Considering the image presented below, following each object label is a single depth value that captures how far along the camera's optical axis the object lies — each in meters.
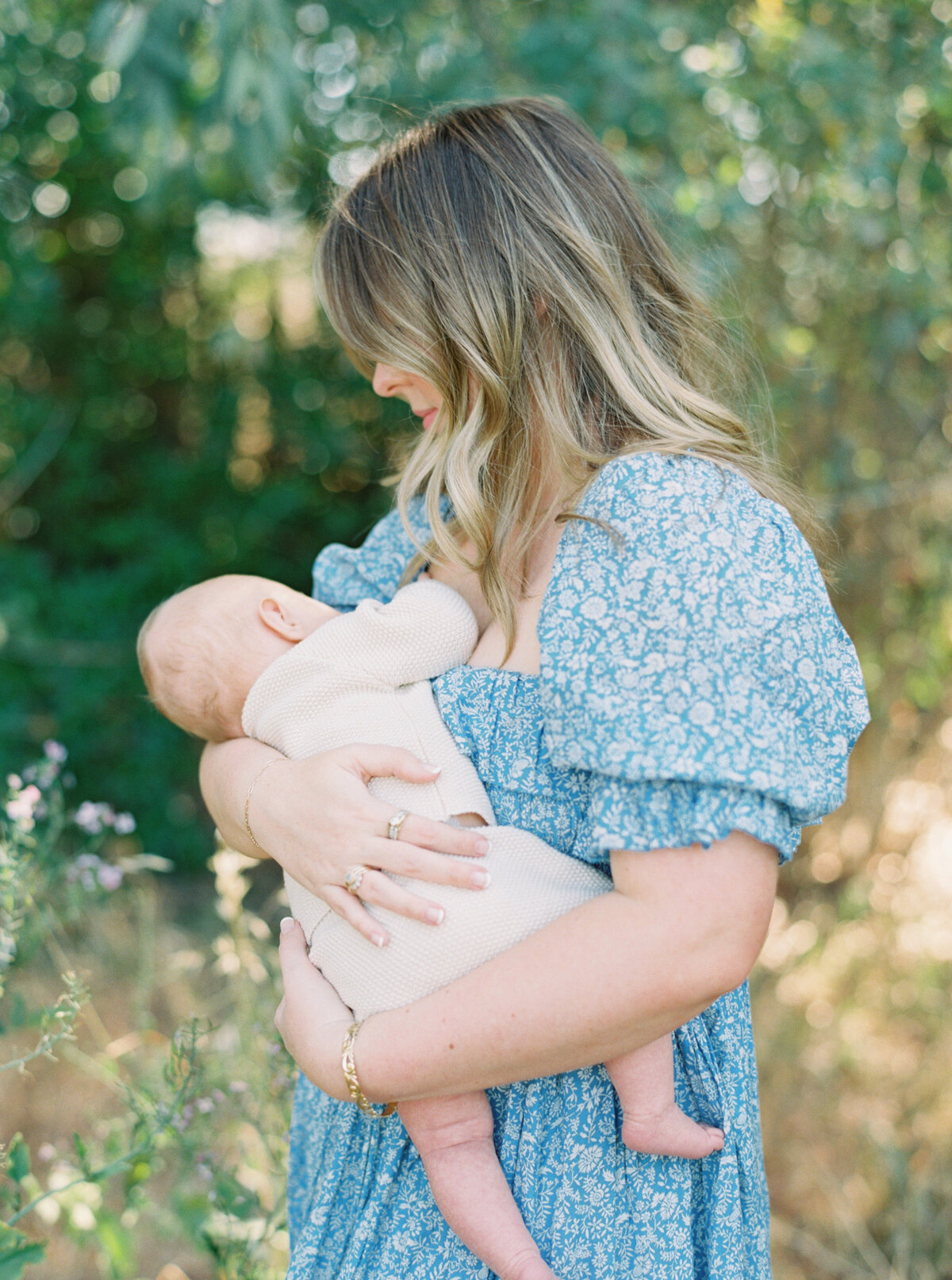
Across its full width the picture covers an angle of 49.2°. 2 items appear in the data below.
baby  1.09
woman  0.97
